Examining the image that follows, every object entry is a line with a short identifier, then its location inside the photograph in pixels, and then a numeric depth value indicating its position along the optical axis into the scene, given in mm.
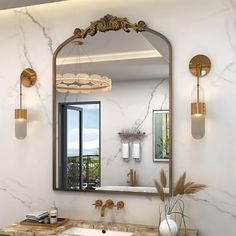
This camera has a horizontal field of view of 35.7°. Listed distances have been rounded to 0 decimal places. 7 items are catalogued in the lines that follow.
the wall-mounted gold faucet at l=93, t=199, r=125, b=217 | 2832
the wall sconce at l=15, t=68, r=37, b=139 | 3123
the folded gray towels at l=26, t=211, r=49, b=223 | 2773
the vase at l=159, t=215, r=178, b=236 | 2389
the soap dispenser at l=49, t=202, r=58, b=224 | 2775
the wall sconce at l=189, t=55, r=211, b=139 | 2631
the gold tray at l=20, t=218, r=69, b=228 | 2717
